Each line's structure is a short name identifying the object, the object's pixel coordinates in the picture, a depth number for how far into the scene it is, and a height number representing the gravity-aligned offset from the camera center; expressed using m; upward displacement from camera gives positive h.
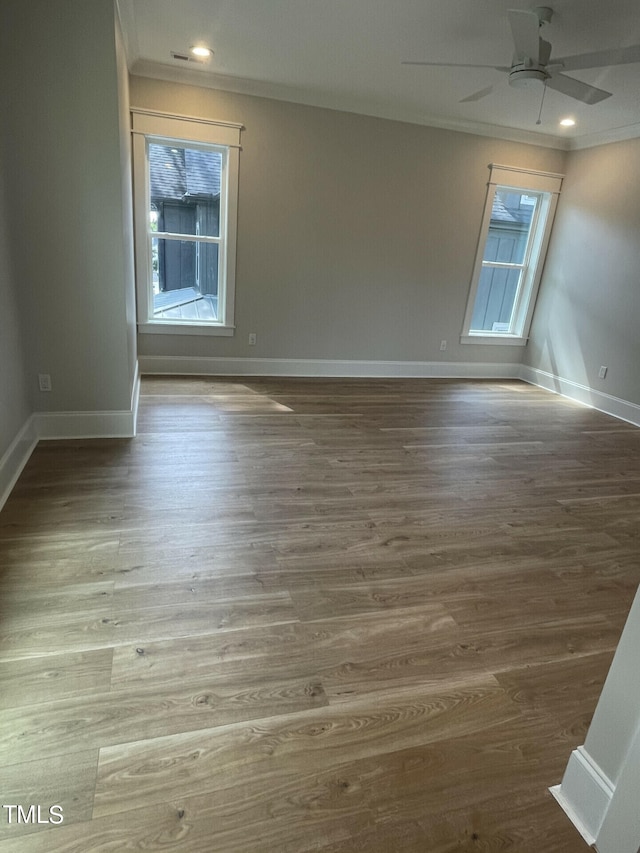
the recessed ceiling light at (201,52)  3.67 +1.34
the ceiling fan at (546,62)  2.71 +1.20
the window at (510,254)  5.49 +0.17
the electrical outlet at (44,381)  3.14 -0.94
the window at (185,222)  4.37 +0.15
